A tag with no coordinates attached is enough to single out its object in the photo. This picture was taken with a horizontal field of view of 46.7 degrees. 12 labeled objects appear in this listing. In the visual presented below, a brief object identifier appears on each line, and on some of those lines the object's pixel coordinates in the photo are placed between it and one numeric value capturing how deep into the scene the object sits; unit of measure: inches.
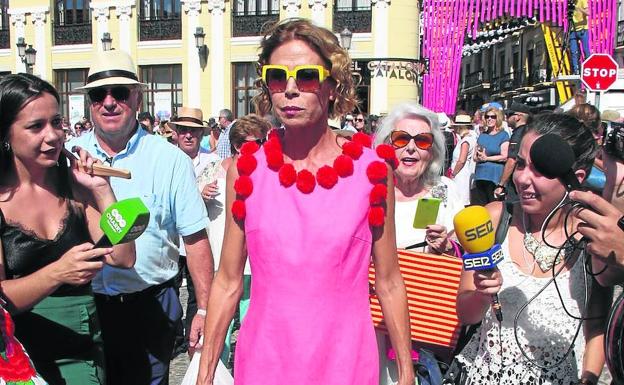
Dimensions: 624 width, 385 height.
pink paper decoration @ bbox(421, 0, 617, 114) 740.0
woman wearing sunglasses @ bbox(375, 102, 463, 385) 147.6
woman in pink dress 95.0
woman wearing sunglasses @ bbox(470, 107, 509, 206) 410.3
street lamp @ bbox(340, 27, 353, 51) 744.3
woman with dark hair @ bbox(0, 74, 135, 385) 111.3
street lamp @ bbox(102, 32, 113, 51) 1089.4
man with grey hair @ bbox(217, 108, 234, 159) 316.5
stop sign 450.0
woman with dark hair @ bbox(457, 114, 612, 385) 101.0
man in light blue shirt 142.3
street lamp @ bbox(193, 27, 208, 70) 1037.8
